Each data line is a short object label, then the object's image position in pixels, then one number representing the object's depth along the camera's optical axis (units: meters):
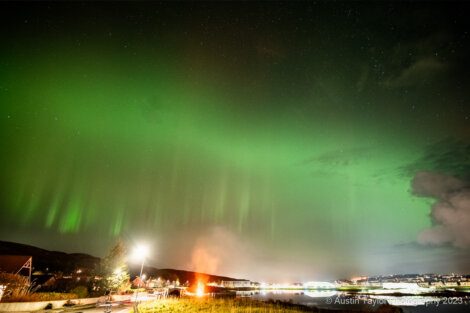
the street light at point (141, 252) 22.89
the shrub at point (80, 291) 36.00
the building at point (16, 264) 48.59
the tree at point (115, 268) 47.16
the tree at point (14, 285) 28.33
